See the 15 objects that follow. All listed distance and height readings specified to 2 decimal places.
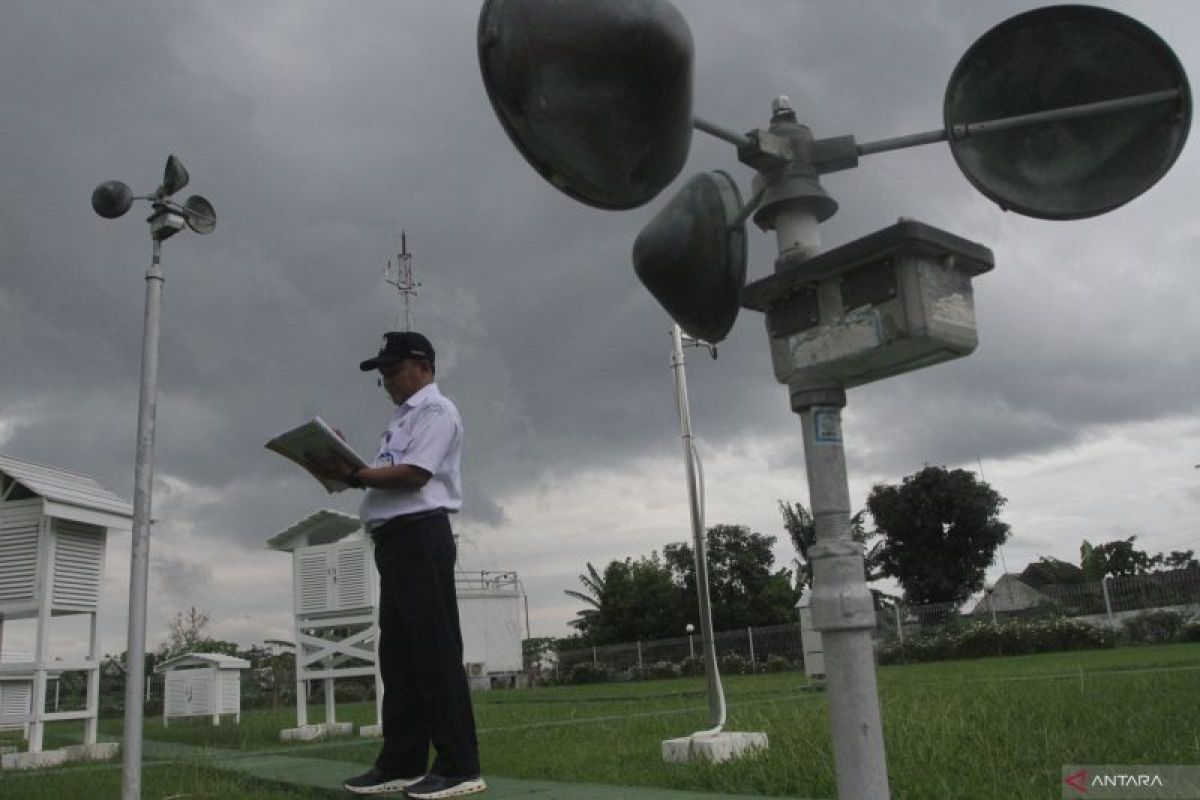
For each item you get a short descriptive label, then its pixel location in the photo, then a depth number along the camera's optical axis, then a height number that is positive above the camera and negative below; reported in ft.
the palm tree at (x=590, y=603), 152.25 +2.88
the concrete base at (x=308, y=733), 24.41 -2.42
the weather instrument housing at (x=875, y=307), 4.60 +1.50
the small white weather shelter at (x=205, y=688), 43.80 -1.93
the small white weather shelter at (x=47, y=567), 21.93 +2.14
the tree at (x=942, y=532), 125.80 +8.87
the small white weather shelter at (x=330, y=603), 26.21 +0.99
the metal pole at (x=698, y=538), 15.27 +1.29
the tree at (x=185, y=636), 119.85 +1.57
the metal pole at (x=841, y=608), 4.65 -0.01
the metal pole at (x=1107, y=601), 74.64 -0.98
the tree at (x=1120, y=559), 149.69 +4.39
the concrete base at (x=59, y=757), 21.11 -2.30
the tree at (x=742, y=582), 136.56 +4.41
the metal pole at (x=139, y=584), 11.80 +0.85
